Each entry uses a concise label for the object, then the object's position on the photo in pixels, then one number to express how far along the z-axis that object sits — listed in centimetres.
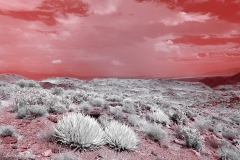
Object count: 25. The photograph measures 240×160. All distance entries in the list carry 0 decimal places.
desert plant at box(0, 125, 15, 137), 506
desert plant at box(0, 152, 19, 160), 380
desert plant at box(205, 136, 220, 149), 782
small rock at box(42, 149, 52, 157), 442
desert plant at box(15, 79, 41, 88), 1805
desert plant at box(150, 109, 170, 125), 877
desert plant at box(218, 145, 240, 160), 682
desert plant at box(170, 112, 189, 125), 951
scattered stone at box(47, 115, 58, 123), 636
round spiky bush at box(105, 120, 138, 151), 542
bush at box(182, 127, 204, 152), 694
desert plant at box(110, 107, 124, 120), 820
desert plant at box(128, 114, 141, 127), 783
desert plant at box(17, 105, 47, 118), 643
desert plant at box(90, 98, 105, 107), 989
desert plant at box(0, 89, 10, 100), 893
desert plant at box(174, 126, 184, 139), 779
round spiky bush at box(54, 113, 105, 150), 488
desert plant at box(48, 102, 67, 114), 735
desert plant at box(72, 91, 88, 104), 1025
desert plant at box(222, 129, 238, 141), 928
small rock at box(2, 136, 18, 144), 476
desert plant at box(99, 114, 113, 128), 667
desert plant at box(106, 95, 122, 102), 1269
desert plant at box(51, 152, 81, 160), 421
